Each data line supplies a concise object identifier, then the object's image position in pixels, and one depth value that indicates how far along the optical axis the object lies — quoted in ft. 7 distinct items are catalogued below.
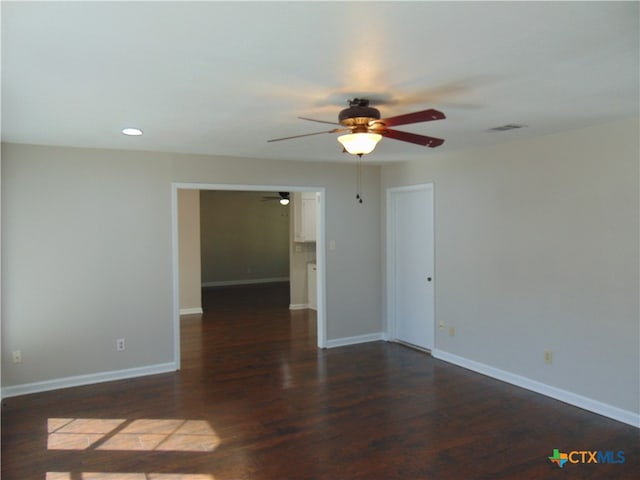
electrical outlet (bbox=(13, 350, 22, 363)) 13.87
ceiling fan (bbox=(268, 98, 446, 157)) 8.56
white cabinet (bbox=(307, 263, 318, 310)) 26.94
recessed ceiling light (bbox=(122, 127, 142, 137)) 12.10
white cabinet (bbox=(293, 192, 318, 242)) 26.32
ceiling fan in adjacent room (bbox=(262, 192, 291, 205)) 31.86
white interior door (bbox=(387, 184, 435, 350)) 18.17
